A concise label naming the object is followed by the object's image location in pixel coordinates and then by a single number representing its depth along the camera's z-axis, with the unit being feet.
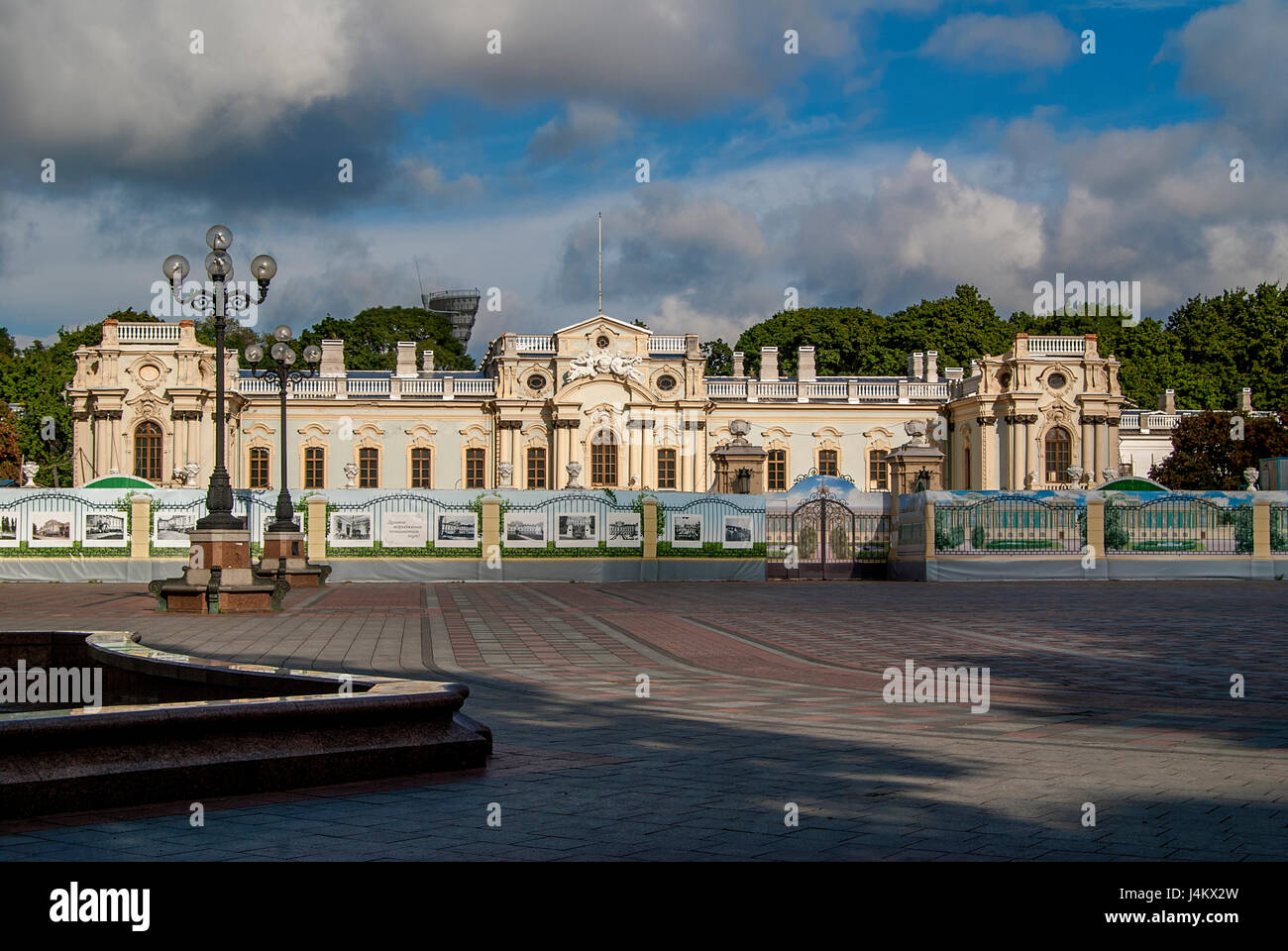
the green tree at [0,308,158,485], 194.18
